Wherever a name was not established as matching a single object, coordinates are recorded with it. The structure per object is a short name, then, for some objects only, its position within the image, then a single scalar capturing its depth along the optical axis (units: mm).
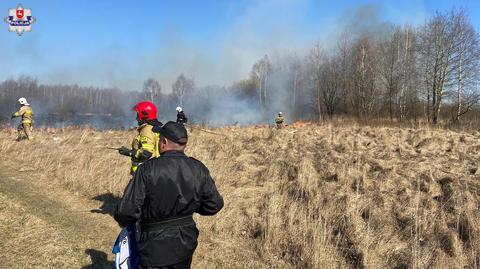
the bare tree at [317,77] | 40812
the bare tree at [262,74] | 48359
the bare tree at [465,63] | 27344
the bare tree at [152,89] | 61219
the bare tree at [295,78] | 44000
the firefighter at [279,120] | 20341
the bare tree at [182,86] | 56906
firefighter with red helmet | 5852
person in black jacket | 2912
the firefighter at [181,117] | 16672
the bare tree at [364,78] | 33875
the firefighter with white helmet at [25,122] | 14289
